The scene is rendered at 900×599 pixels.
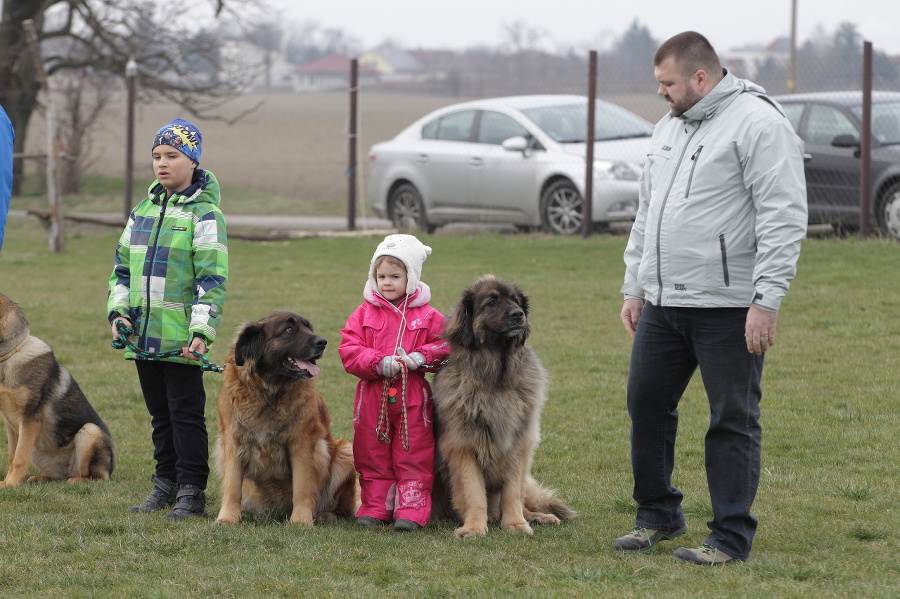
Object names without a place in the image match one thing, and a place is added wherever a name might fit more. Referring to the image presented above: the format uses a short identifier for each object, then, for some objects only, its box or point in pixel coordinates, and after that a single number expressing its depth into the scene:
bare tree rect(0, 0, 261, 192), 41.50
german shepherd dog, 11.55
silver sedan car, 26.00
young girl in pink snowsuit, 9.98
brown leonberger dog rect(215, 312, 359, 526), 9.75
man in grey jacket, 7.72
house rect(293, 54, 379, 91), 110.87
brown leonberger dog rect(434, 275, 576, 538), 9.70
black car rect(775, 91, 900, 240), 22.53
